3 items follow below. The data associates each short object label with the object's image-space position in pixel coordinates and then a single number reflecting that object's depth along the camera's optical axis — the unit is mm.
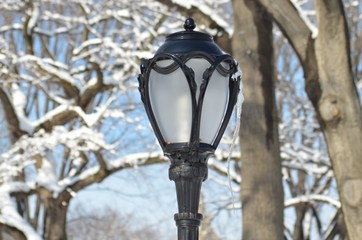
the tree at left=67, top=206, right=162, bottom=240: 29469
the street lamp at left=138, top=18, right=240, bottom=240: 4258
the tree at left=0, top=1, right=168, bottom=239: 14227
